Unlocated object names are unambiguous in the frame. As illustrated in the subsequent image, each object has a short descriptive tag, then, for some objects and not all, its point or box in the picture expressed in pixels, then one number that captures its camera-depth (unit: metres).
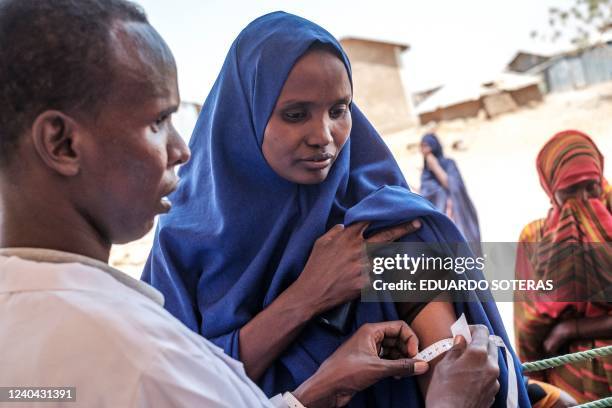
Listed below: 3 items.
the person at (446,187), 6.83
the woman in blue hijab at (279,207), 1.51
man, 0.76
